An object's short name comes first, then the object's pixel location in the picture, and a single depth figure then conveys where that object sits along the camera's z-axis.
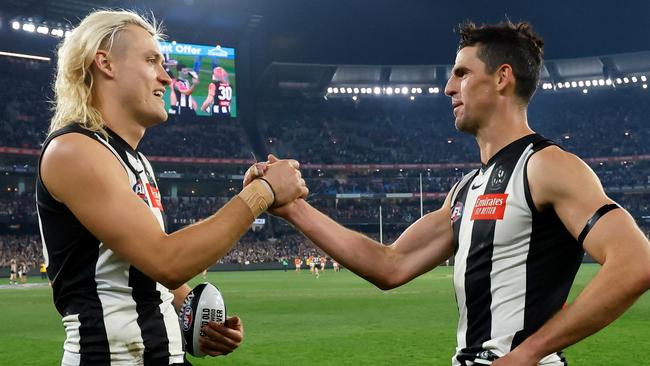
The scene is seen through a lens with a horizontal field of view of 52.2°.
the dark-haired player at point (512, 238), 2.88
